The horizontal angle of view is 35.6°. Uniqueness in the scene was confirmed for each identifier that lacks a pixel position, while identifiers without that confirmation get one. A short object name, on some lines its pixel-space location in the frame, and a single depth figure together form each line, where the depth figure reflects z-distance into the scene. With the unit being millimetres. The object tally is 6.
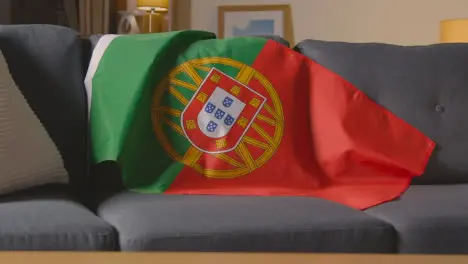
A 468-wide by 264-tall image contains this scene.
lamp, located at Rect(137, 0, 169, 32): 4578
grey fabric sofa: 1488
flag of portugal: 1929
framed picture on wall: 4391
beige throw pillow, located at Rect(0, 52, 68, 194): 1706
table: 1008
